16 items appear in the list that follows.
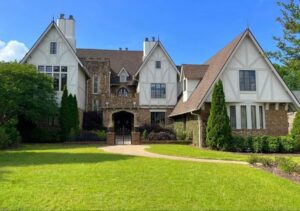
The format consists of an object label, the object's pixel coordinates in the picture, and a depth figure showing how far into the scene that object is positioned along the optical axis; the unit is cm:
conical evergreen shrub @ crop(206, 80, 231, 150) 1398
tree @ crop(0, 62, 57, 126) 1550
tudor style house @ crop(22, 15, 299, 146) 1603
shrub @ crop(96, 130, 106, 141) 1742
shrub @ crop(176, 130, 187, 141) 1799
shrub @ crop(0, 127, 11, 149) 1329
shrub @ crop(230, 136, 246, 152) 1409
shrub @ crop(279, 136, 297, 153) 1419
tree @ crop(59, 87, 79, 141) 1854
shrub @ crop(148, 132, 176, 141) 1764
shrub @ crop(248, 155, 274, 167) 849
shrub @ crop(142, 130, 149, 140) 1779
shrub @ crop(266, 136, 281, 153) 1413
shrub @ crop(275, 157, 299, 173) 758
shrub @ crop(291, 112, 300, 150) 1431
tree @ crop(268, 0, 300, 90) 743
